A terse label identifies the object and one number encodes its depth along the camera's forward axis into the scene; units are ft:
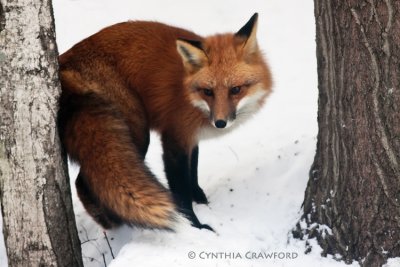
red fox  30.12
